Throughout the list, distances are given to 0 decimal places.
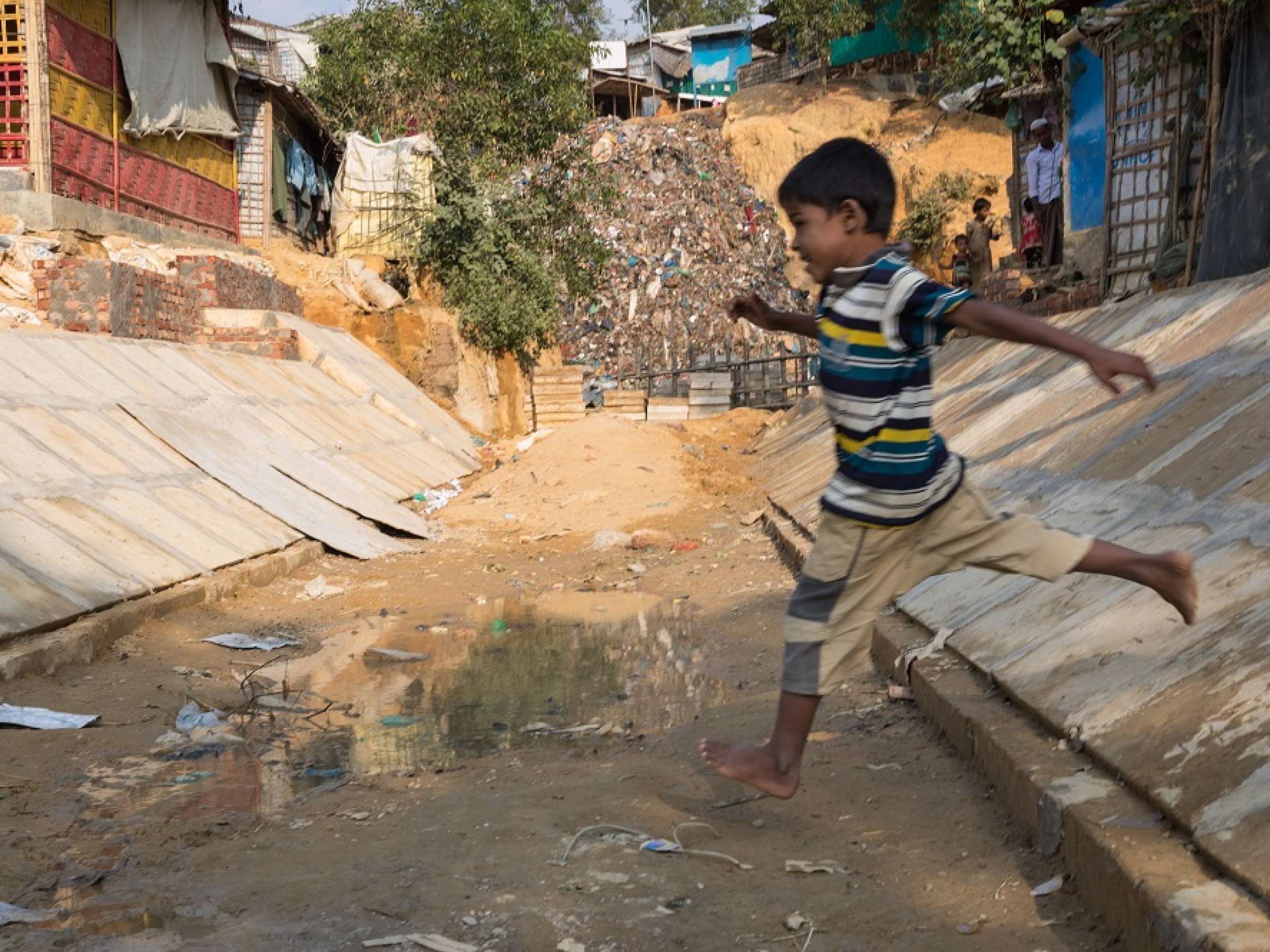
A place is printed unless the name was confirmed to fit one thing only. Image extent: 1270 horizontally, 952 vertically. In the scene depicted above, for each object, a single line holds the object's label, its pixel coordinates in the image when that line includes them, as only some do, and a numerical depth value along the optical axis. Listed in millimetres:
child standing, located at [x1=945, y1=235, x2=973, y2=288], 14891
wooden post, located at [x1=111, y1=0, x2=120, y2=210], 15219
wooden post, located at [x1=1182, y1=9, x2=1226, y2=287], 8859
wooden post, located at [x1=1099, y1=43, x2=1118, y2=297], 11172
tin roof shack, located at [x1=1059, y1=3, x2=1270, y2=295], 8281
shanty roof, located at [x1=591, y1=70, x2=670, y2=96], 39281
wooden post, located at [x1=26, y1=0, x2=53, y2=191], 13211
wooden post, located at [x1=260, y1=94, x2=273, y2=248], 19781
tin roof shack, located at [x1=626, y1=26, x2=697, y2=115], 42875
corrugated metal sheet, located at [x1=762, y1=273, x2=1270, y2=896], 2182
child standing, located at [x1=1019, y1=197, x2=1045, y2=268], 13719
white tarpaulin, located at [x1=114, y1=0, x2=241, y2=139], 15539
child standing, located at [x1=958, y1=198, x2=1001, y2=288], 15242
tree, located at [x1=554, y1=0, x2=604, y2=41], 41750
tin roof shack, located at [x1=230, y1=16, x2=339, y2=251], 19734
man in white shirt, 13078
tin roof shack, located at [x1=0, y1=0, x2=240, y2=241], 13273
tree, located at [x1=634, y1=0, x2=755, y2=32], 46688
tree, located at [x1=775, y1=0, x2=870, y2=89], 32500
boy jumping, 2275
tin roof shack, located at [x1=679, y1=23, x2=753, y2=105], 41000
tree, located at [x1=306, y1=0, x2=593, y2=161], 18109
